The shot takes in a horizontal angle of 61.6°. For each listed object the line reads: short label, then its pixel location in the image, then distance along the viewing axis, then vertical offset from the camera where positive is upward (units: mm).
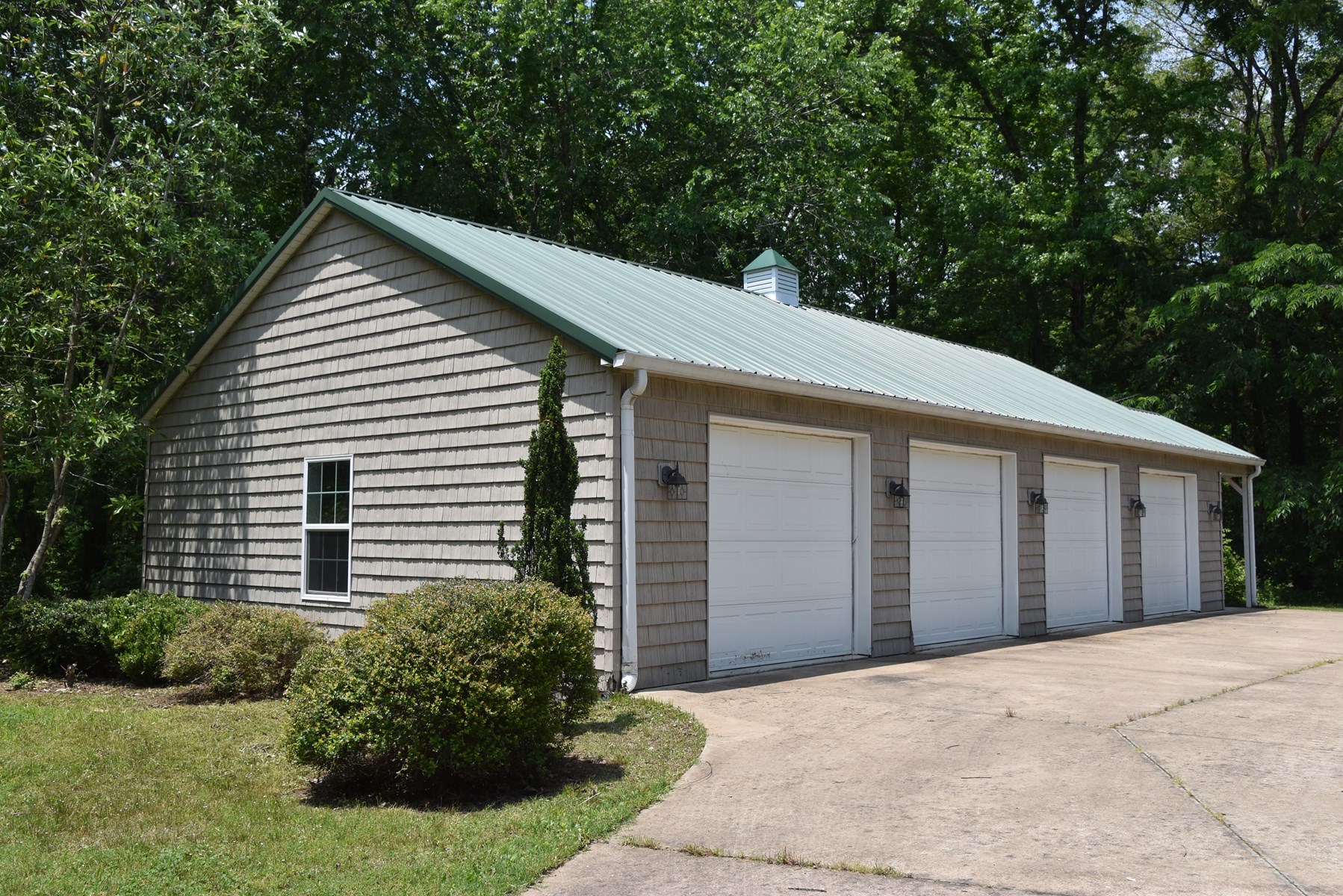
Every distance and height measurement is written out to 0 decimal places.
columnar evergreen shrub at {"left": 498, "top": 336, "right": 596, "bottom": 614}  8539 +208
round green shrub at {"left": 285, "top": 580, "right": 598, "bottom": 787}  6043 -883
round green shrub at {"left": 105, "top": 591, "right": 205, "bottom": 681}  10227 -943
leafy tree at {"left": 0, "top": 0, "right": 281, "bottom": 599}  12008 +3665
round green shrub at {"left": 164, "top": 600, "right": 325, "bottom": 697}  9398 -1029
